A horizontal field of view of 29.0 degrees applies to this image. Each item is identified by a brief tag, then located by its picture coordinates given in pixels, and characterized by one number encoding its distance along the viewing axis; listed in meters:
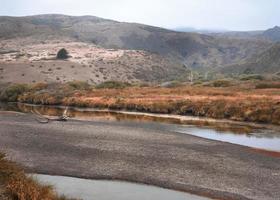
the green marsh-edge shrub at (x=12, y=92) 81.38
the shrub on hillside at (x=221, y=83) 86.69
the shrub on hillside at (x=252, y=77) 97.93
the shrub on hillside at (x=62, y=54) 126.12
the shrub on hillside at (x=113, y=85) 90.34
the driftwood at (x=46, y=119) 44.83
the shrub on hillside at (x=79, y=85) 89.19
